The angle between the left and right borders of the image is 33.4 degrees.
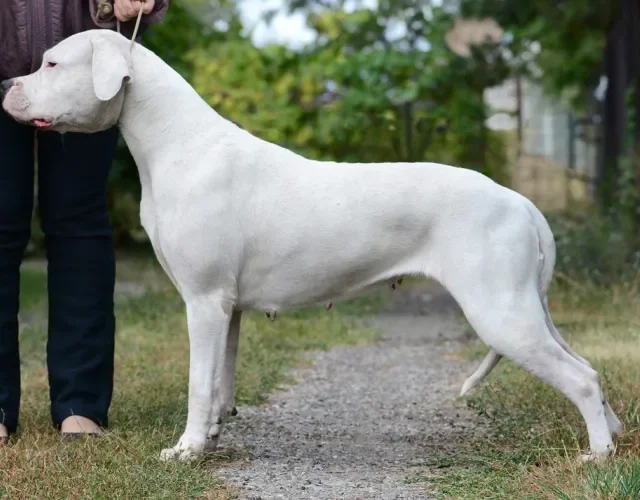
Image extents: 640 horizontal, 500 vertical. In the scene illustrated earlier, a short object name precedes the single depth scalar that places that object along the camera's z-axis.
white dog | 3.66
